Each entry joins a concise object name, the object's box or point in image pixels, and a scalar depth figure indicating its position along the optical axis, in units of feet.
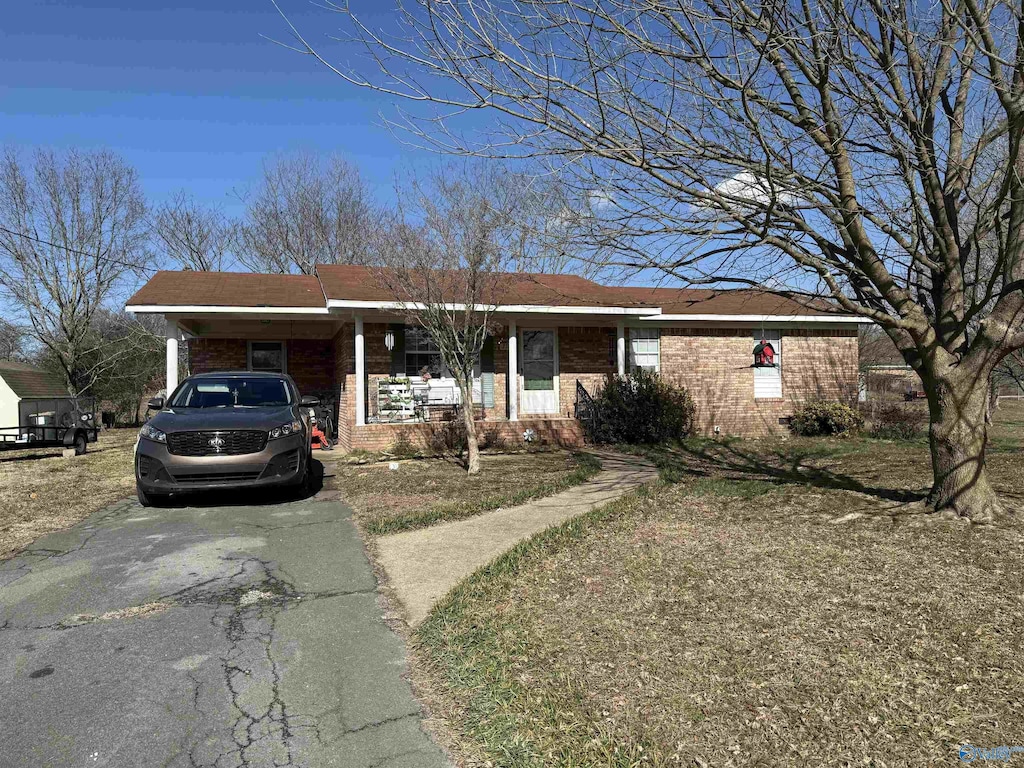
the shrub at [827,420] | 49.93
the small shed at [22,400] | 42.37
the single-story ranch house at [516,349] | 43.52
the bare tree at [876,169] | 15.52
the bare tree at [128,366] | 76.59
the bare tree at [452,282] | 31.50
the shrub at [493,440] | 44.96
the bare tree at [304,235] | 93.61
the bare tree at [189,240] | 93.71
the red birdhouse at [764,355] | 52.65
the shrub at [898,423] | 47.66
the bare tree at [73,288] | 73.10
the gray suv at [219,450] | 24.03
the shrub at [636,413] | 45.93
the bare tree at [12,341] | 76.23
